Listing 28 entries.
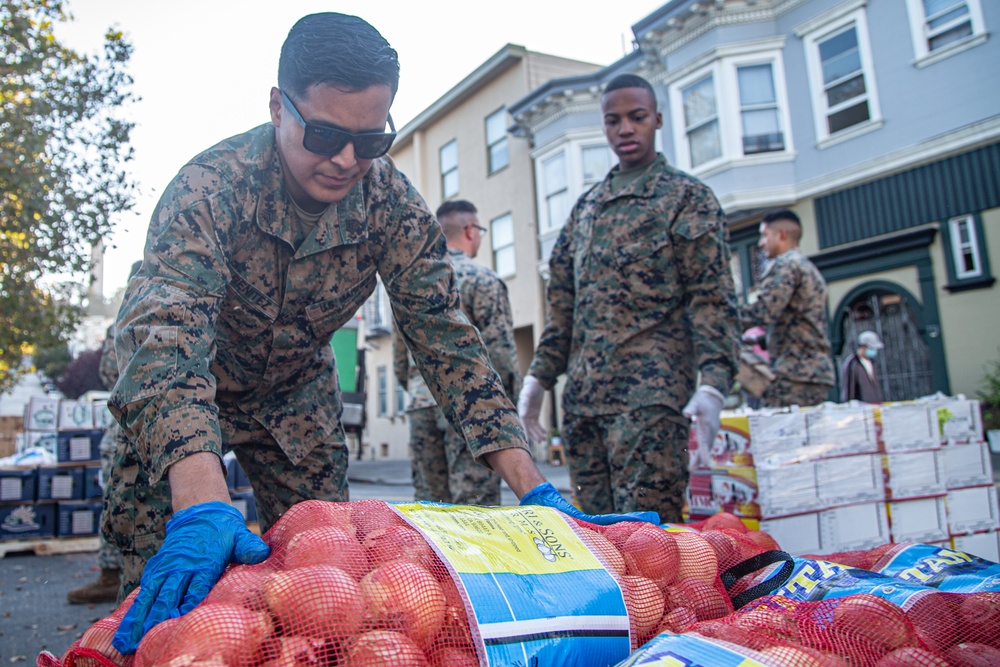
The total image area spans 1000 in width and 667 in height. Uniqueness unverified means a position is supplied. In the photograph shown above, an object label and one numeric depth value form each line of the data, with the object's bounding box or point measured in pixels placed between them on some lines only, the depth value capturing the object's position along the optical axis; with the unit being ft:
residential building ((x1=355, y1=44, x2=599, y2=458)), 63.62
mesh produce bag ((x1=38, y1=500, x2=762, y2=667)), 3.57
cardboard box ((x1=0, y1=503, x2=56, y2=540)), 23.54
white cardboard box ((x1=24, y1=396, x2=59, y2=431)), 30.48
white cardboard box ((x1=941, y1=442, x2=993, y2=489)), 15.64
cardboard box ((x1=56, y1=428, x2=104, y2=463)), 24.34
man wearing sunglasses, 5.27
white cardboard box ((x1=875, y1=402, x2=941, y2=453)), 14.92
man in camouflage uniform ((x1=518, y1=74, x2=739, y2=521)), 9.78
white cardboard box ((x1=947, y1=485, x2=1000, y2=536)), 15.28
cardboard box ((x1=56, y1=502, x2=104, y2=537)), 24.04
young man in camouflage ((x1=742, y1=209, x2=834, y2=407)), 17.90
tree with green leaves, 30.01
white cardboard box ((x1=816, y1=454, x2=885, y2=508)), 13.97
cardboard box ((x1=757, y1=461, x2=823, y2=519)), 13.30
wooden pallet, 23.52
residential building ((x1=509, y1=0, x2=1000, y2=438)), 35.14
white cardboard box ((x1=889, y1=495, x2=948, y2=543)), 14.70
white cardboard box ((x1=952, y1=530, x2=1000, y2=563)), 15.06
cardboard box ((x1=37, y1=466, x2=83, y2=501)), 23.70
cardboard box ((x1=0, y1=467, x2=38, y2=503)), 23.44
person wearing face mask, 24.32
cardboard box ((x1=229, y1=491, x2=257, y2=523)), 21.07
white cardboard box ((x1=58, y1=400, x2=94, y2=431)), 29.37
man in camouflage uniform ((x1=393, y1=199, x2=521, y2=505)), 14.62
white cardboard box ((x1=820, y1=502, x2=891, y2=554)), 13.83
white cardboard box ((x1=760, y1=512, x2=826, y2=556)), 13.29
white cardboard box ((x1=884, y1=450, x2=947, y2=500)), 14.75
